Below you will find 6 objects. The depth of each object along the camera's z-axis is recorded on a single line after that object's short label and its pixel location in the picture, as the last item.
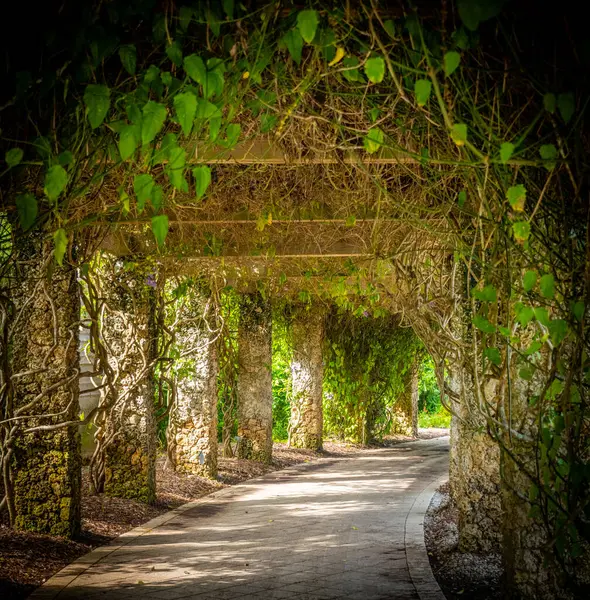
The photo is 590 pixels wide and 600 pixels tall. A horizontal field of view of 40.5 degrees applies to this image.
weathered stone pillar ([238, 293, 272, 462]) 12.83
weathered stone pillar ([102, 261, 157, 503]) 8.41
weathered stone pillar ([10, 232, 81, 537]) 6.46
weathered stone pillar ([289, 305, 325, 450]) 15.08
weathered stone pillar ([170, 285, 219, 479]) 10.72
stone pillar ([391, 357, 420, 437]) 20.14
